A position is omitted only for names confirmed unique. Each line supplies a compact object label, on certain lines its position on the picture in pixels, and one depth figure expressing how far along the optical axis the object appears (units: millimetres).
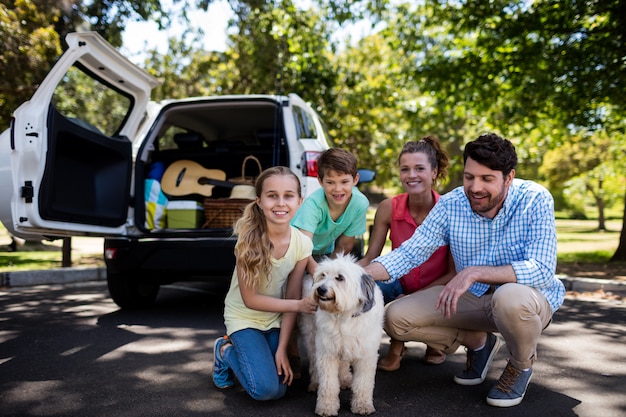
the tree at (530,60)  9734
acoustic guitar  5754
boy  3805
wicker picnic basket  5316
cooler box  5465
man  3012
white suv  4188
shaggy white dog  2875
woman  3836
